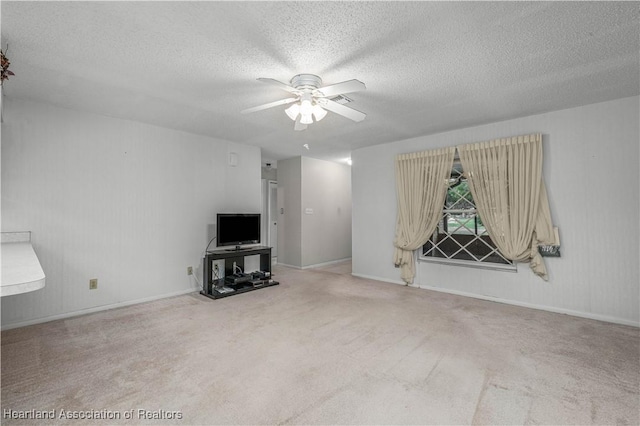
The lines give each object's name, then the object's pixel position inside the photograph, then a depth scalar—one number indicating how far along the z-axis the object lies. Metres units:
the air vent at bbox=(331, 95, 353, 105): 2.99
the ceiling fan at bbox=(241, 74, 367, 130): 2.33
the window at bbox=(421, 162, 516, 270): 4.01
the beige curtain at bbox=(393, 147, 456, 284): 4.26
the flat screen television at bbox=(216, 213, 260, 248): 4.33
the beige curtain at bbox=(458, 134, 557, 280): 3.49
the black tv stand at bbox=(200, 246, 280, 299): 4.09
